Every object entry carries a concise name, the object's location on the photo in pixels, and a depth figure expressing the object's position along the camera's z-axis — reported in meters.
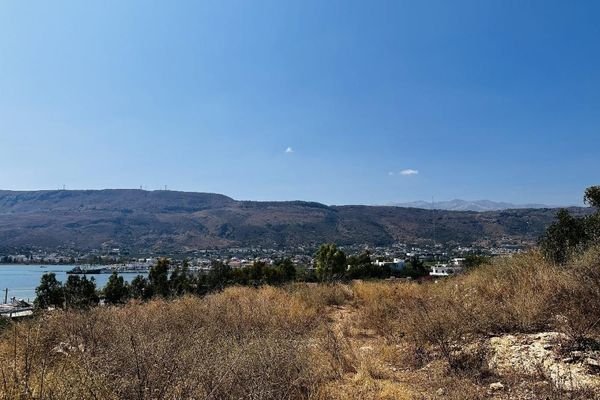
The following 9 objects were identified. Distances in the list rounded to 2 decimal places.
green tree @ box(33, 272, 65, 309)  20.76
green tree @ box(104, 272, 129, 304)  22.97
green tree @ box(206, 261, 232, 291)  25.50
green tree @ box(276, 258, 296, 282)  31.02
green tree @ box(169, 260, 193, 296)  24.19
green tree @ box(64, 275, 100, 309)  22.13
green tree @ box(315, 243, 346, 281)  28.73
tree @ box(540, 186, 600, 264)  9.32
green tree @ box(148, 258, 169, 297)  23.56
